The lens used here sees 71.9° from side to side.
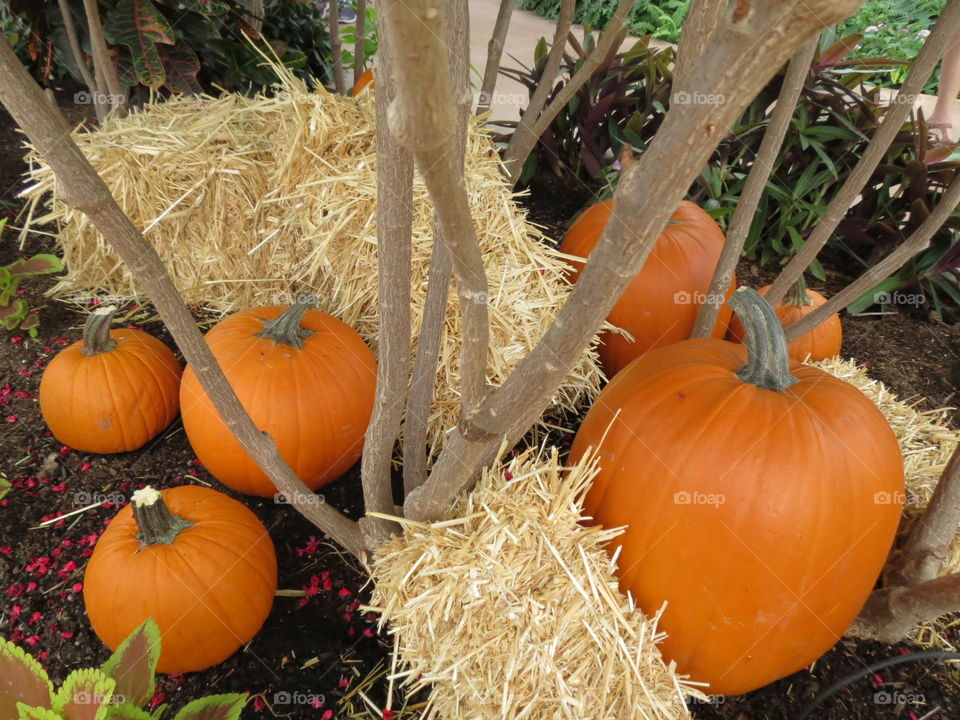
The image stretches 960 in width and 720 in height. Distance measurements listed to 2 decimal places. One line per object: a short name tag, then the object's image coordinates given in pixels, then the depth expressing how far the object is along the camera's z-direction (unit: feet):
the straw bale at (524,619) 3.61
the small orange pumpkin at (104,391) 5.65
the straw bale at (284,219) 6.42
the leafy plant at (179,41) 8.61
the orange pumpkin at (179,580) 4.23
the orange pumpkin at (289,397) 5.34
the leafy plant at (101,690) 2.86
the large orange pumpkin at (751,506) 3.78
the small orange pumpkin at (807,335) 7.05
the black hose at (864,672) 4.10
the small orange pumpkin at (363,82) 8.79
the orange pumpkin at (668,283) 6.79
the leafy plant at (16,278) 6.83
